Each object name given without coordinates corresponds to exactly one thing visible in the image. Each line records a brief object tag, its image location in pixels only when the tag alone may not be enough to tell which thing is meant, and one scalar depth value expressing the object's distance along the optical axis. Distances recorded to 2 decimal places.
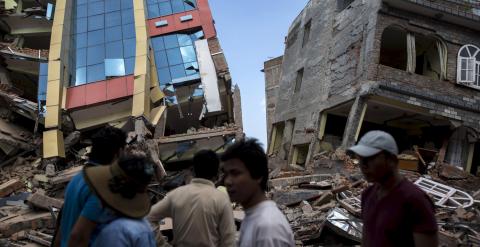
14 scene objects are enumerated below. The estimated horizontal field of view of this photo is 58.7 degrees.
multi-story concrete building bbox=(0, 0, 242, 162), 17.34
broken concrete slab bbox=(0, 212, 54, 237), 8.95
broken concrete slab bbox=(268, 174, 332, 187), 13.97
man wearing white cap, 2.34
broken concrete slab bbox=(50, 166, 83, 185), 12.76
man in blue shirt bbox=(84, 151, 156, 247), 2.43
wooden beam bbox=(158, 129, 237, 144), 16.53
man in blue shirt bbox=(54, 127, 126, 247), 2.45
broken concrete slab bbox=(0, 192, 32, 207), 12.59
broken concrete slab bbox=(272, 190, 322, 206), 11.61
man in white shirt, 2.18
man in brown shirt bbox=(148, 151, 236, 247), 3.24
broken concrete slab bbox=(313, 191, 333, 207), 11.13
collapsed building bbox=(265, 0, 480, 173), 15.18
